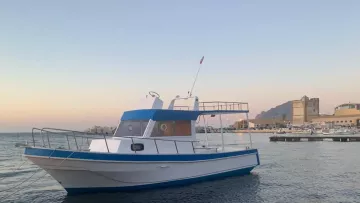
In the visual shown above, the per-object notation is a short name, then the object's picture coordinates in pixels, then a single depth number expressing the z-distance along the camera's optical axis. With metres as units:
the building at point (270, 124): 186.62
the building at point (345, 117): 147.00
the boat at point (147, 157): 12.60
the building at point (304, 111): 188.25
